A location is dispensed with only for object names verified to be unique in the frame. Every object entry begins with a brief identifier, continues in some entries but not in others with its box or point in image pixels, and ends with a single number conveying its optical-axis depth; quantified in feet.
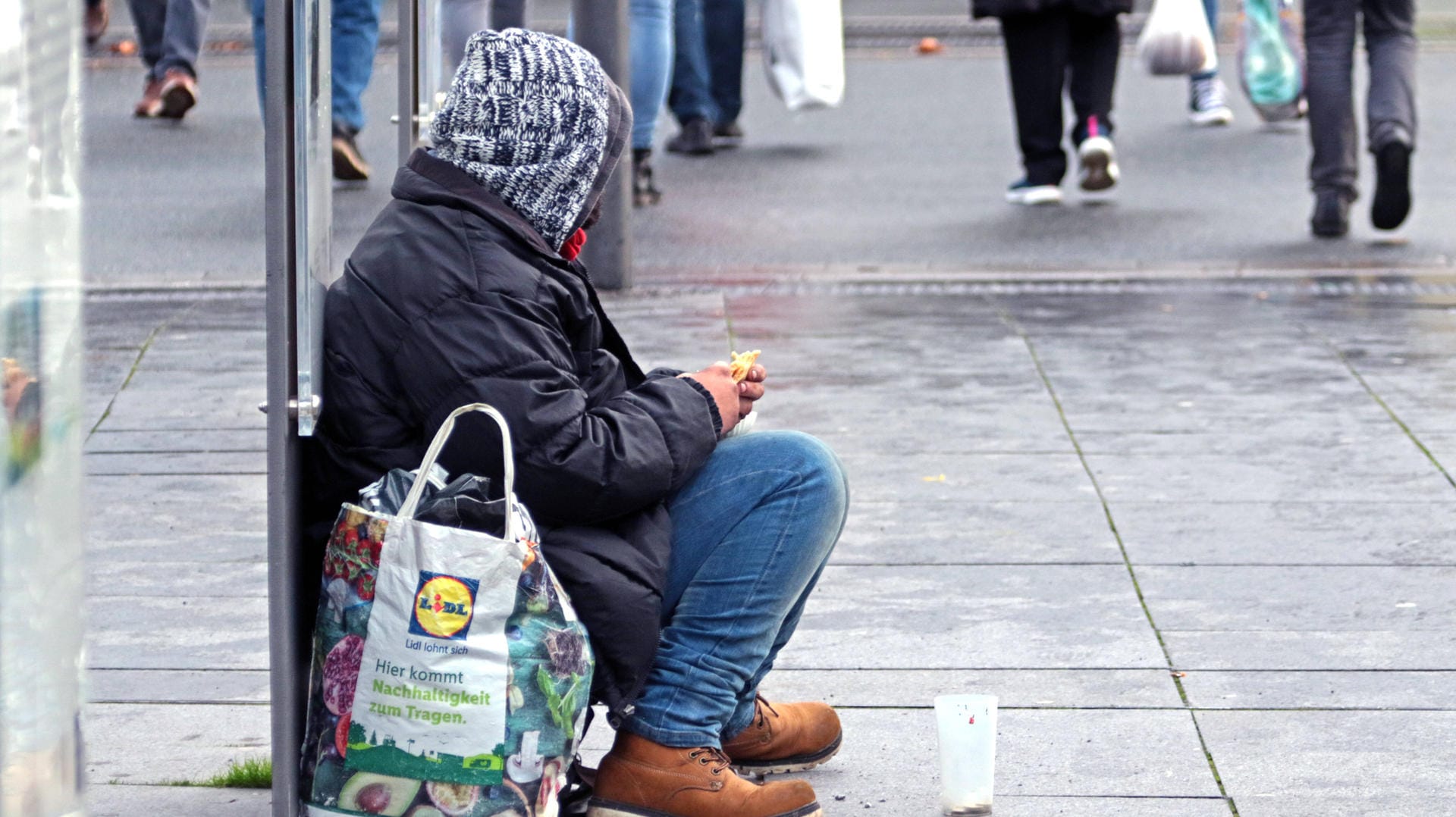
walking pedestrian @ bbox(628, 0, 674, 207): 47.50
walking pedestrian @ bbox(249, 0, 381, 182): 50.03
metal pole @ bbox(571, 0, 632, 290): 41.42
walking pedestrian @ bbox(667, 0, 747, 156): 60.03
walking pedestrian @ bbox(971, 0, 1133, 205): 51.70
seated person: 16.85
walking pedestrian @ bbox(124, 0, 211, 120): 59.77
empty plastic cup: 18.88
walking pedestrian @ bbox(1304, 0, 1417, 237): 45.85
